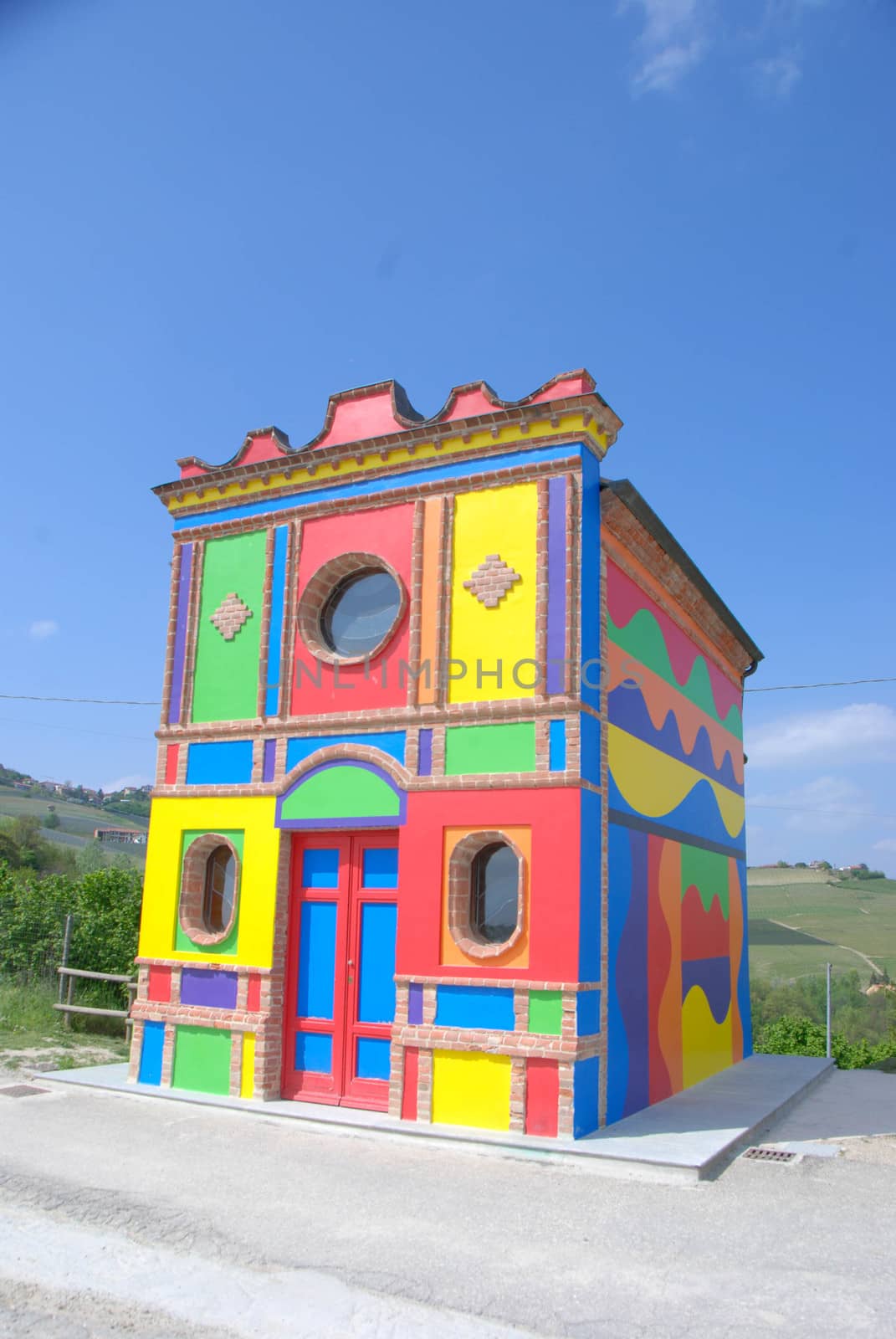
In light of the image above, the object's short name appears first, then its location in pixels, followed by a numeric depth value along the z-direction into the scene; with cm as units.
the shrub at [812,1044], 1730
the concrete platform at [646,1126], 771
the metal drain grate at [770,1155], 822
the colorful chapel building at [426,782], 894
